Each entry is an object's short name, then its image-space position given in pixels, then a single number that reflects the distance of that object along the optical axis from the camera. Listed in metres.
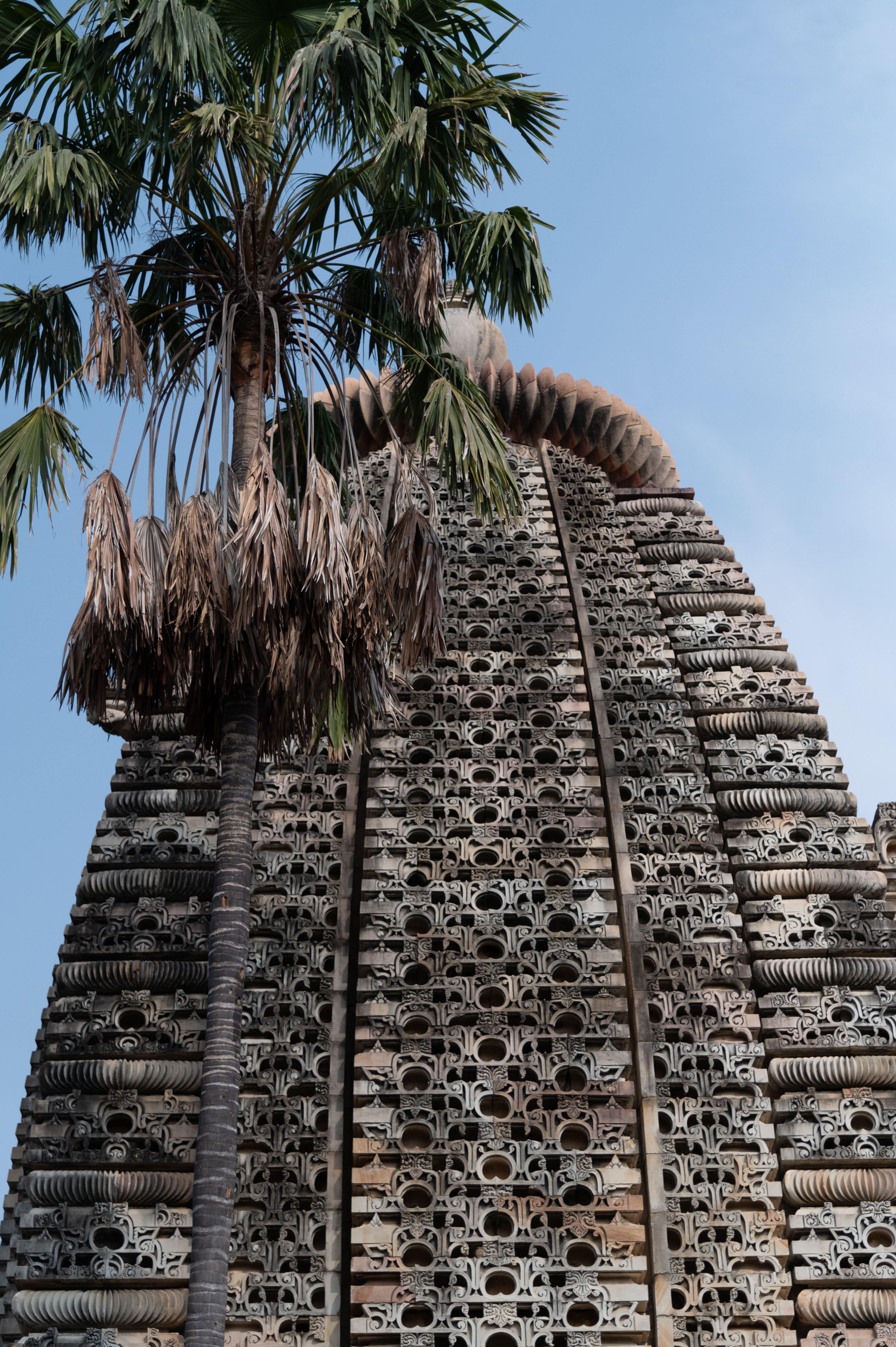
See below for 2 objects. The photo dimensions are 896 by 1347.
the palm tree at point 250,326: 9.34
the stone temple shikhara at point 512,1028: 10.68
